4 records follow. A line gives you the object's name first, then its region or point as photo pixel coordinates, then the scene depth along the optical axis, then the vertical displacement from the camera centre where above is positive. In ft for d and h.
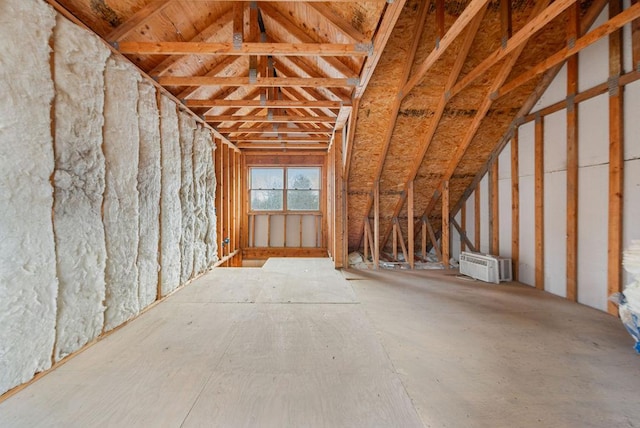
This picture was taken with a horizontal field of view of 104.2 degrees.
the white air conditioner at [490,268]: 11.70 -2.65
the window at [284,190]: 21.58 +1.98
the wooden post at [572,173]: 9.07 +1.47
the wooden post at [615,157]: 7.70 +1.75
